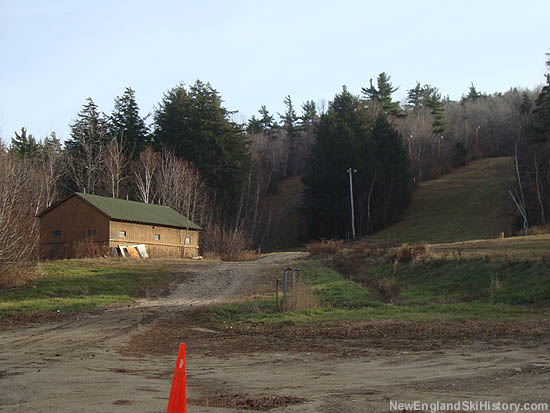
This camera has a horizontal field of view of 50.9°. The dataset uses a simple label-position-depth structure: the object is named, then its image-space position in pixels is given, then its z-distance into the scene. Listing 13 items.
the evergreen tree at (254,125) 117.56
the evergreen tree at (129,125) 71.19
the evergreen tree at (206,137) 71.25
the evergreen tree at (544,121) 63.56
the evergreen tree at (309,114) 121.81
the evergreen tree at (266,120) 125.50
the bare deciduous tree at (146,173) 60.38
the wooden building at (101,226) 44.31
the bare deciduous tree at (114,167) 59.97
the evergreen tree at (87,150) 62.91
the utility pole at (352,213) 66.03
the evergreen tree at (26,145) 75.68
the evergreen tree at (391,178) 73.44
